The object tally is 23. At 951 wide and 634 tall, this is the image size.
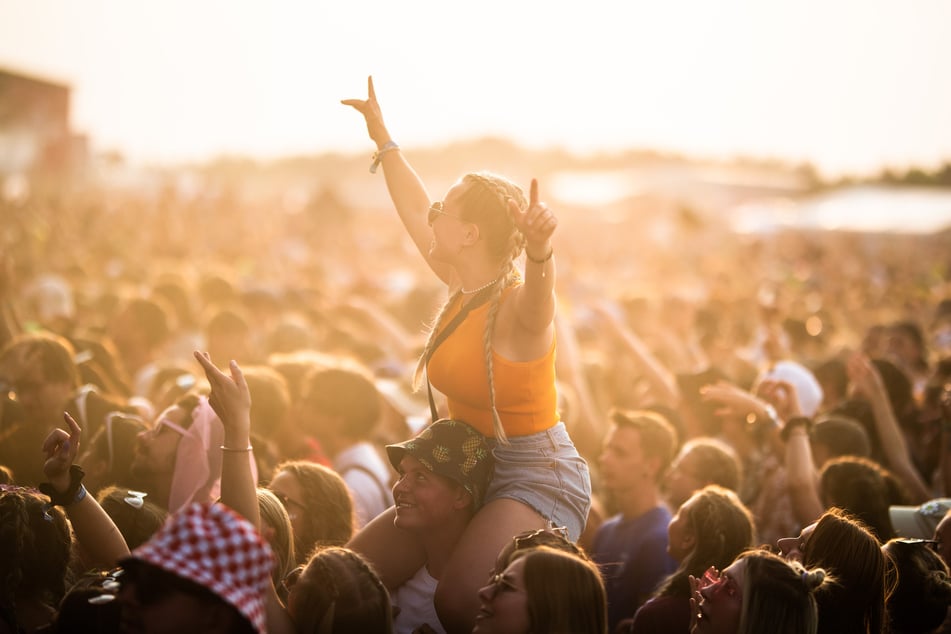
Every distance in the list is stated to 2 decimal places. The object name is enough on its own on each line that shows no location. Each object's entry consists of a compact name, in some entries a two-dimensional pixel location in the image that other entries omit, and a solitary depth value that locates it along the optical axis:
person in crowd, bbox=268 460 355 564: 3.77
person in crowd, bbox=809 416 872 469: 5.19
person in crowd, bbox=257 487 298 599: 3.26
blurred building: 28.12
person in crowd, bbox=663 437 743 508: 4.65
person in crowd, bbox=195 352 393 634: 2.69
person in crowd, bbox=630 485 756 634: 3.51
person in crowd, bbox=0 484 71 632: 2.99
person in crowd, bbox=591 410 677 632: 4.46
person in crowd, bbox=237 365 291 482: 5.06
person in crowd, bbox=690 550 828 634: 2.77
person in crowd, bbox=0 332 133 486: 4.91
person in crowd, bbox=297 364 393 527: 5.08
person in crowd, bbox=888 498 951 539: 4.29
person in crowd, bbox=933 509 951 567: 3.81
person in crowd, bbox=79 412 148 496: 4.29
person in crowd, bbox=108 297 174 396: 7.33
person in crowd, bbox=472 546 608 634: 2.55
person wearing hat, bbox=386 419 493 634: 3.08
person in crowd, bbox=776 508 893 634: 3.07
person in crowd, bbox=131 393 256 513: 3.63
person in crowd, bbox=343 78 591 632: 2.93
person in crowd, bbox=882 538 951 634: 3.40
